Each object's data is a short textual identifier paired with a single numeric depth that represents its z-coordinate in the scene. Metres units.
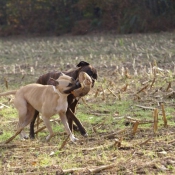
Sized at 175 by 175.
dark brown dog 19.14
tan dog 17.14
